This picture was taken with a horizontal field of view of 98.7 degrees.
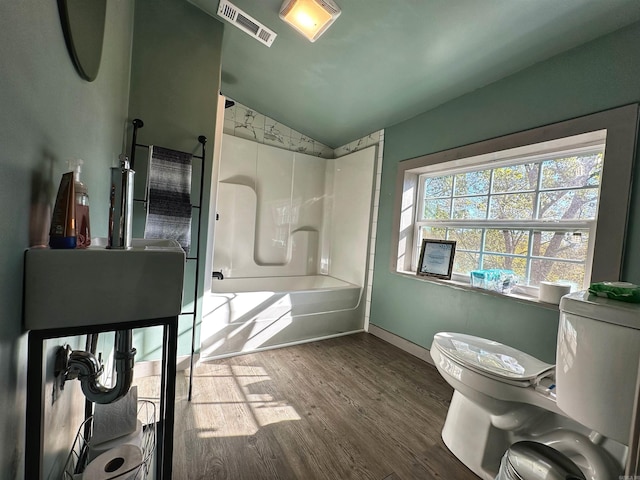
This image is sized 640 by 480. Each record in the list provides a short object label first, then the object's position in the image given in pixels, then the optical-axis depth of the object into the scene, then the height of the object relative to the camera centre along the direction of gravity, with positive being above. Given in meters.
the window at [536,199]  1.41 +0.33
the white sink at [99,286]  0.58 -0.16
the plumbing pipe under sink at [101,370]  0.81 -0.46
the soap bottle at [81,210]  0.70 +0.01
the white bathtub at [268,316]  2.26 -0.81
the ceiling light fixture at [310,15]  1.64 +1.35
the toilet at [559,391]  0.83 -0.57
